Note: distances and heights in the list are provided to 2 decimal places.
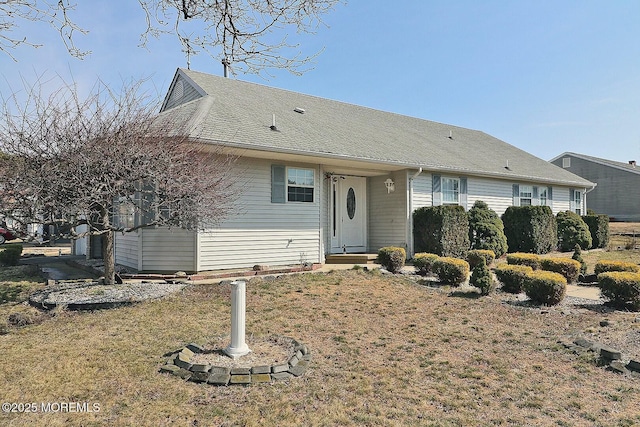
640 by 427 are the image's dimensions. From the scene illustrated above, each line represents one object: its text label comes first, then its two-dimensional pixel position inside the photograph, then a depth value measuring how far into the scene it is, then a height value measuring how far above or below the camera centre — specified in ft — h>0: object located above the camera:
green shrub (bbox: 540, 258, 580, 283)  28.94 -3.48
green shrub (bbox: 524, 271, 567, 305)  22.56 -3.96
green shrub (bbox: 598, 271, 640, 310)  21.85 -3.90
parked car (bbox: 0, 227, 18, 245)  69.11 -2.61
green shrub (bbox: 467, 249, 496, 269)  34.24 -3.19
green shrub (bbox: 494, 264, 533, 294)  25.54 -3.73
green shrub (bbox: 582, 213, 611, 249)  57.93 -1.39
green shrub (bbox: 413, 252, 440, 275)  31.17 -3.35
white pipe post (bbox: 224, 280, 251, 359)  14.17 -3.64
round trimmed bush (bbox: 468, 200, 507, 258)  44.21 -1.47
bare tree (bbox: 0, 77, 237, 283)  21.25 +3.28
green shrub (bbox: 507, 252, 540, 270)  30.50 -3.15
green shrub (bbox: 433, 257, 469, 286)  27.84 -3.61
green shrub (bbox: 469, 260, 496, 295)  25.17 -3.84
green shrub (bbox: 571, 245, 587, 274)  31.60 -3.30
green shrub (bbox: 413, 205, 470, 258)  39.27 -1.00
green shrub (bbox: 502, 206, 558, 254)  47.44 -0.98
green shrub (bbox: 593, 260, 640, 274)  26.15 -3.23
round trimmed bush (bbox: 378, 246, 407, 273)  32.78 -3.16
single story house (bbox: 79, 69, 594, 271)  30.91 +4.54
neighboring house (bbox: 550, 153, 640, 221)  102.53 +9.64
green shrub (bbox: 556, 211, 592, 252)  53.93 -1.81
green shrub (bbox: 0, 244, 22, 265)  39.19 -3.36
